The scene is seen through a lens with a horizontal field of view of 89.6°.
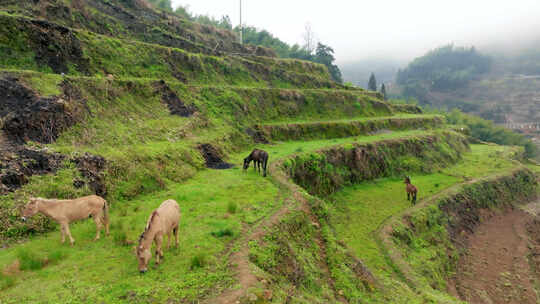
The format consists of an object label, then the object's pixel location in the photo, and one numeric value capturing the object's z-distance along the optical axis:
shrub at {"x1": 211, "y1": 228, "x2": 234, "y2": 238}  9.31
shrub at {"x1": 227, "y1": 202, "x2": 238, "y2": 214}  11.29
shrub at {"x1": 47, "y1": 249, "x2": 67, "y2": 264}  7.23
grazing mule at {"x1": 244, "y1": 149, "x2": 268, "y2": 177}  16.75
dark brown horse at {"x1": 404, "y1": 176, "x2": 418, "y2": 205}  22.05
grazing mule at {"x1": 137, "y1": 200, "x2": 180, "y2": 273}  6.84
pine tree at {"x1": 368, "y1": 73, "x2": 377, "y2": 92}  122.86
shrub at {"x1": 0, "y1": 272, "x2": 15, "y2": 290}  6.11
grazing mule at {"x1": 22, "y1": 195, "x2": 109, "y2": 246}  7.89
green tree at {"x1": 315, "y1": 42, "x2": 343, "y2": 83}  93.25
